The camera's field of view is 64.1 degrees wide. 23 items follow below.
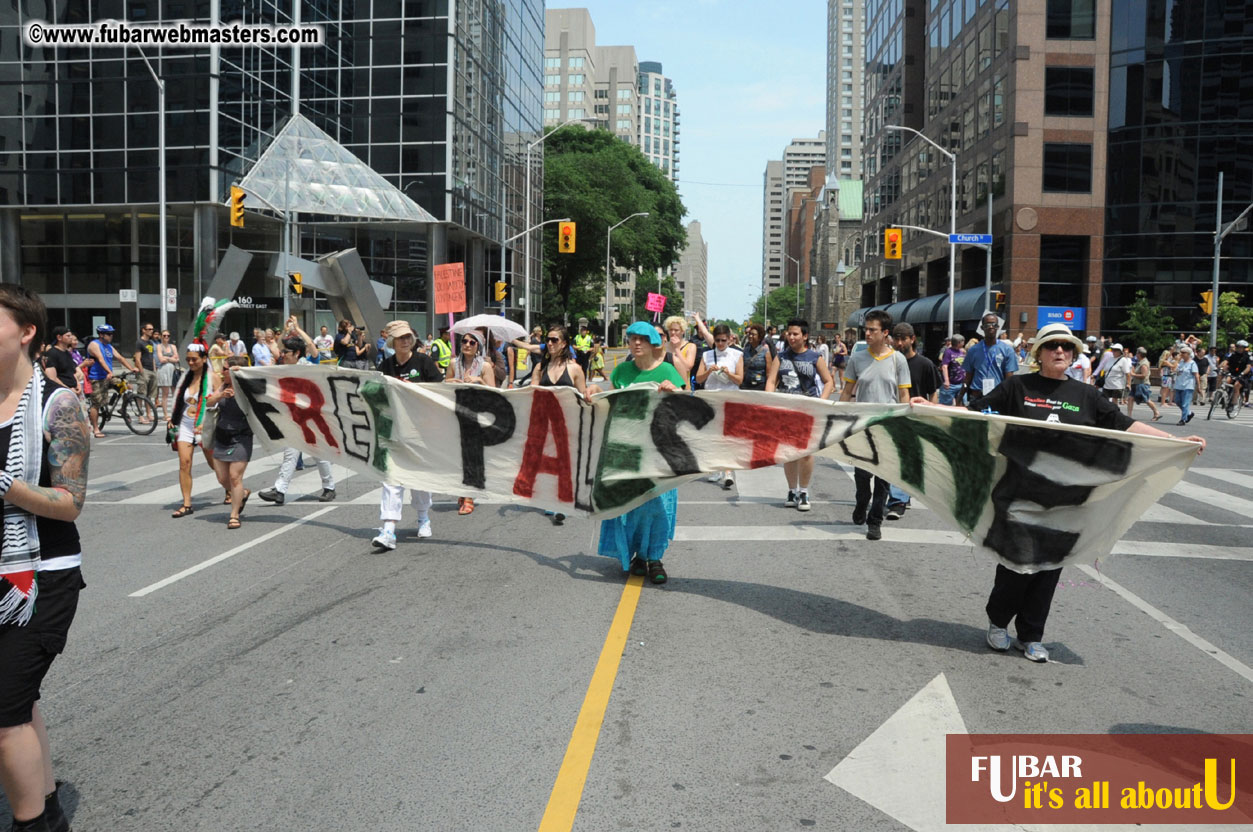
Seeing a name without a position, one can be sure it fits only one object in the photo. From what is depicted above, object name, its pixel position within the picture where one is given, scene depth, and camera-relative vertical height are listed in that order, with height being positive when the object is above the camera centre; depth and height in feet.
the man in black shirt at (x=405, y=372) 27.89 -0.69
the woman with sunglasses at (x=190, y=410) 32.81 -2.16
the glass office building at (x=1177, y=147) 149.69 +32.44
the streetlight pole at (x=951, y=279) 147.87 +11.45
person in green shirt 23.76 -4.02
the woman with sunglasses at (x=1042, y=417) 18.39 -1.10
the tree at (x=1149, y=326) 142.48 +4.77
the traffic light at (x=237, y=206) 92.43 +12.99
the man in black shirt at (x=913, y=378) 31.81 -0.70
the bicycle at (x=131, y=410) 61.98 -4.16
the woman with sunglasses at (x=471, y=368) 34.12 -0.66
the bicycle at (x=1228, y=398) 80.38 -3.05
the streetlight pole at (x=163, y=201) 102.73 +15.55
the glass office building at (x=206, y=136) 127.44 +28.43
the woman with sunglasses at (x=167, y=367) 71.61 -1.66
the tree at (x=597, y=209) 242.17 +35.75
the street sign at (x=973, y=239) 117.29 +14.00
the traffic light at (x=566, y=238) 135.54 +15.47
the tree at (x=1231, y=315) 132.77 +6.11
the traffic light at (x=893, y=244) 125.18 +14.19
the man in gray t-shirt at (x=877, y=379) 29.37 -0.70
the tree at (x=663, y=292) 361.51 +24.40
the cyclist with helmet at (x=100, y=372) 61.34 -1.78
